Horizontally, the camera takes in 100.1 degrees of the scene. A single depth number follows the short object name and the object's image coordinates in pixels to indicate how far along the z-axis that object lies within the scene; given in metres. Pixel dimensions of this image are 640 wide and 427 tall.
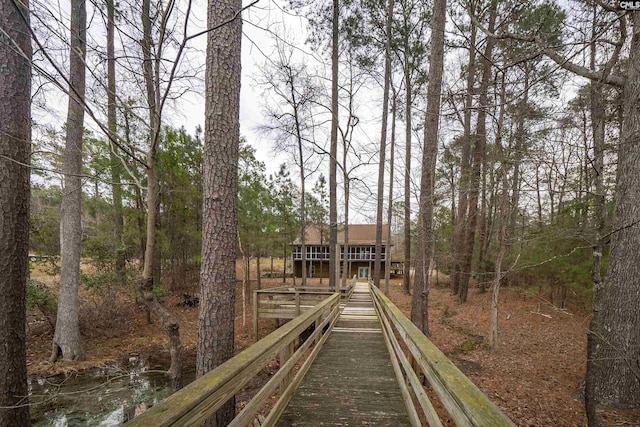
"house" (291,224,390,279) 27.30
